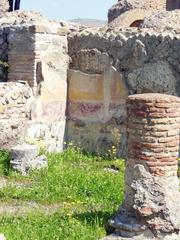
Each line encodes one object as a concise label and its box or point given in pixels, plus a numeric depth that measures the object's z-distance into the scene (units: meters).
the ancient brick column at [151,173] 4.43
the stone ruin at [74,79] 7.35
